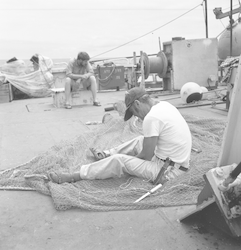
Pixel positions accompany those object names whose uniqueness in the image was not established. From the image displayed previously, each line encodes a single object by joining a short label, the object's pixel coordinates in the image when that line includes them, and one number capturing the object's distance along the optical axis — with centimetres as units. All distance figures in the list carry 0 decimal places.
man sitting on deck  278
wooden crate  1060
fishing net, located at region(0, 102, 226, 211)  262
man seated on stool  776
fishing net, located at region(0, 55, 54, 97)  1141
